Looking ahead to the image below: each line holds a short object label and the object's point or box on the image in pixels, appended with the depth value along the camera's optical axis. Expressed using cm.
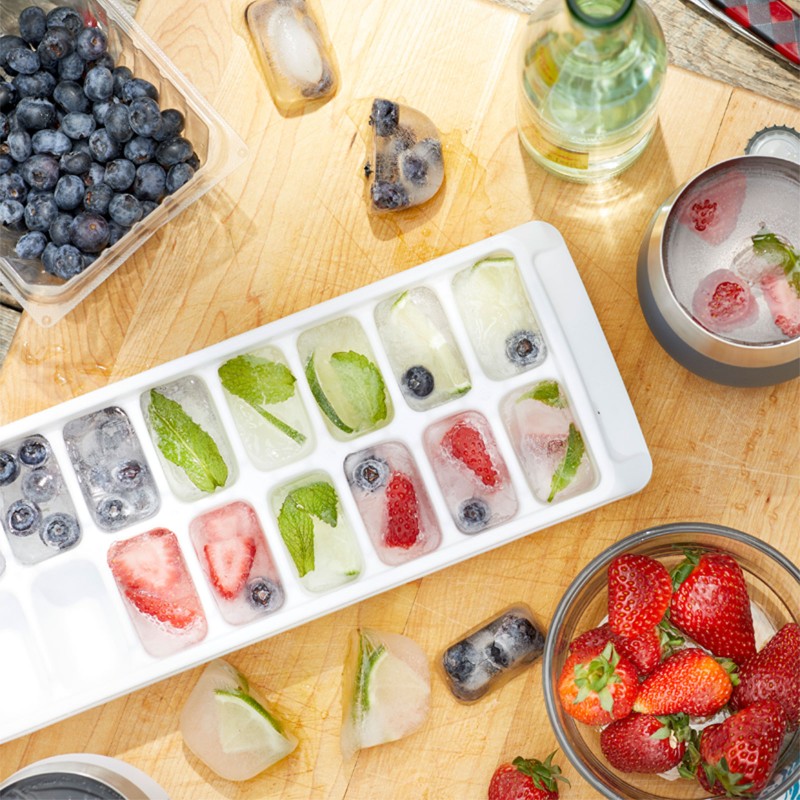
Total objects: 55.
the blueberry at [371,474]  95
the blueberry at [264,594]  95
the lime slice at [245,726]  96
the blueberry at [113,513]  95
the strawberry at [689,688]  92
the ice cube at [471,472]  95
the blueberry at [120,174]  95
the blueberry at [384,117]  96
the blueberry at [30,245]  95
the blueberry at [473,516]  94
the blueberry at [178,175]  95
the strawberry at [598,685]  92
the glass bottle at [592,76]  88
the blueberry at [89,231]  94
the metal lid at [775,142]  96
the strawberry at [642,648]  93
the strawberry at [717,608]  93
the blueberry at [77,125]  95
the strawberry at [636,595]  92
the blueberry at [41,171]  95
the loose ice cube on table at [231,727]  96
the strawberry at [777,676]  92
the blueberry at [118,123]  95
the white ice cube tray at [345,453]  95
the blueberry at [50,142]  95
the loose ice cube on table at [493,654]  96
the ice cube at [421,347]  95
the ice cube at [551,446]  95
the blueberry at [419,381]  95
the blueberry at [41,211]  95
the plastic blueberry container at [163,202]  95
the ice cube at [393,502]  95
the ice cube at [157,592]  95
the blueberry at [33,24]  95
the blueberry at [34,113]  95
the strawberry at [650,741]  92
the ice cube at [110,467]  95
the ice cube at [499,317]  95
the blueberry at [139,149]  95
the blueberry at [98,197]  95
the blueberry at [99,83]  95
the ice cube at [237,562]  95
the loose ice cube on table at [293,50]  96
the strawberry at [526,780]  95
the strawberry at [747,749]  91
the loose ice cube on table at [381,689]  96
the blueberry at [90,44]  95
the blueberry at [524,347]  95
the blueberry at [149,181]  95
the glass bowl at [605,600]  93
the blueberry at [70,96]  95
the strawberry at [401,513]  95
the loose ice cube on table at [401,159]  96
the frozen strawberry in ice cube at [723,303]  93
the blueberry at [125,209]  95
